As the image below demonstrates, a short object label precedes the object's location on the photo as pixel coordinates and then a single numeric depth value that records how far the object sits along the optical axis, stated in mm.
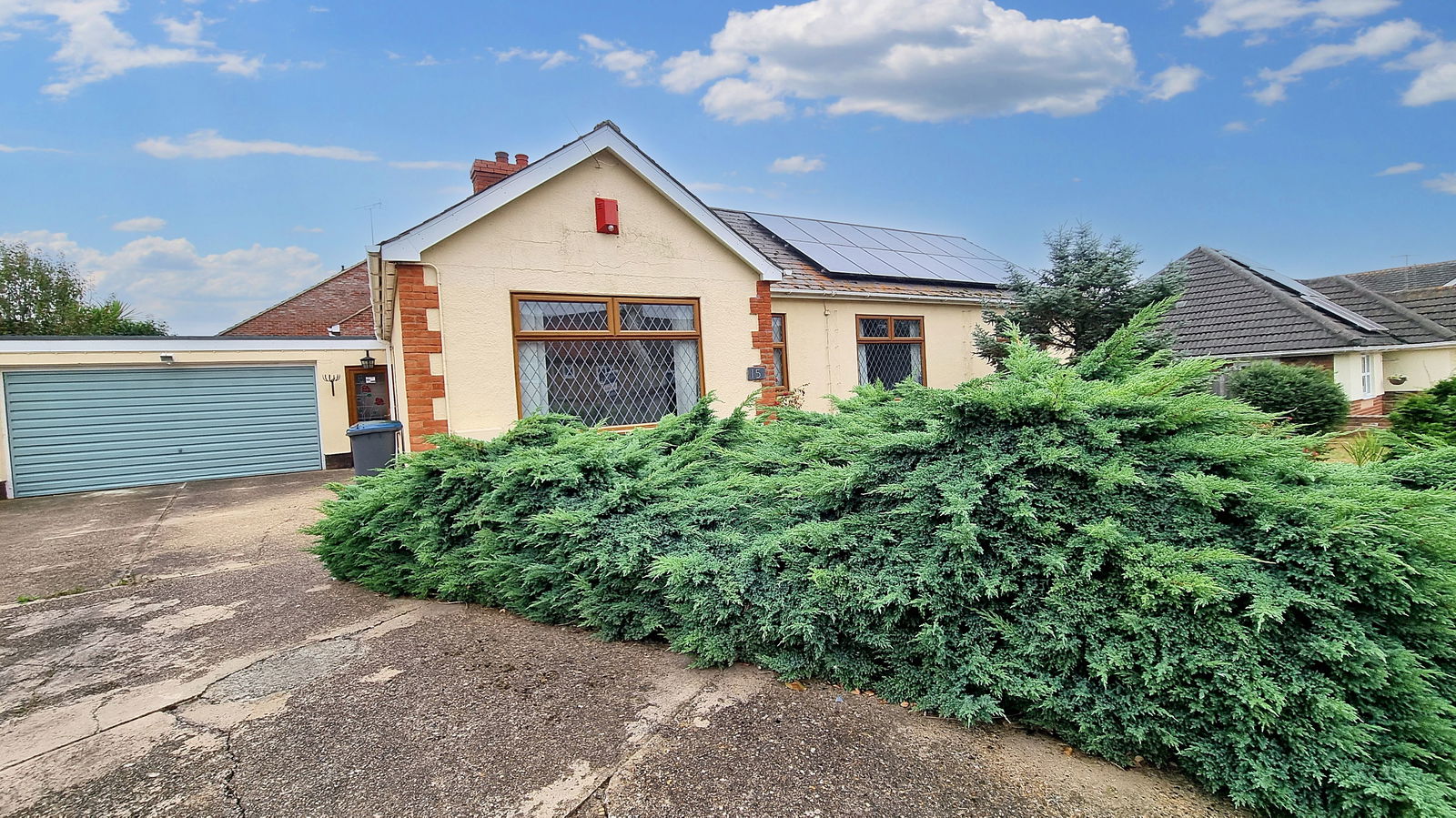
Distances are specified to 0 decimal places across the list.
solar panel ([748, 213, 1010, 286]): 12805
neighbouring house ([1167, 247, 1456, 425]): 11953
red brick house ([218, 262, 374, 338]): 19062
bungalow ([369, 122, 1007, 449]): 7008
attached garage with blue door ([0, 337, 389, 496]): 11617
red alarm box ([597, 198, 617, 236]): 7957
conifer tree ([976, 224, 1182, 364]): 10922
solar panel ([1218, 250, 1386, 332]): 12703
